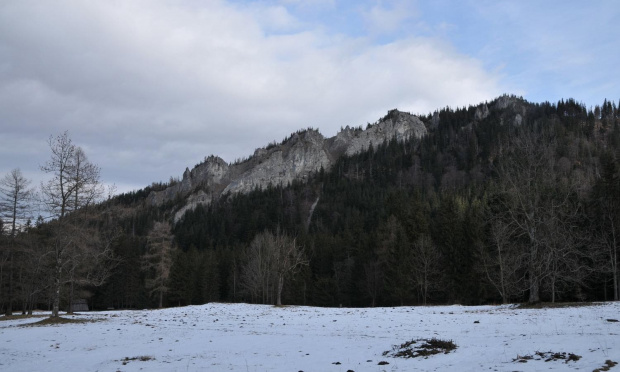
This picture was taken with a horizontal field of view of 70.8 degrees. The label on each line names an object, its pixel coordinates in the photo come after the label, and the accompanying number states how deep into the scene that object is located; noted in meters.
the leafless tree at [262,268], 66.94
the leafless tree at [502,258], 40.09
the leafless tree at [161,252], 58.84
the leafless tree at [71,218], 28.33
